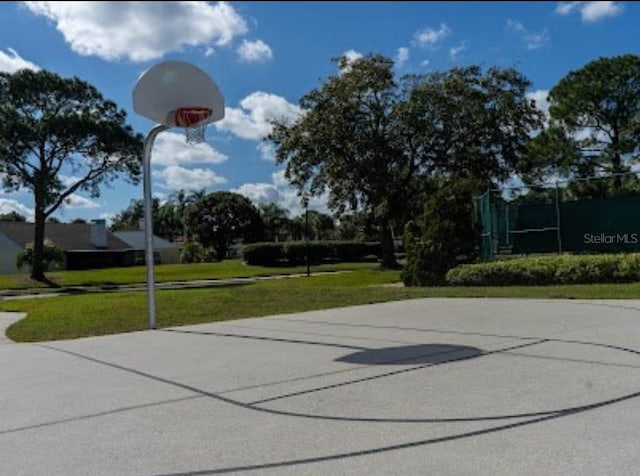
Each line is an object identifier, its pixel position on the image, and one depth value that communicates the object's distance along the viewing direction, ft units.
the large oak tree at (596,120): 135.33
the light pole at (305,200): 140.05
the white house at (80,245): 217.15
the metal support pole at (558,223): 75.01
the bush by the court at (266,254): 201.05
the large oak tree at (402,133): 129.59
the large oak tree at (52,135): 134.21
